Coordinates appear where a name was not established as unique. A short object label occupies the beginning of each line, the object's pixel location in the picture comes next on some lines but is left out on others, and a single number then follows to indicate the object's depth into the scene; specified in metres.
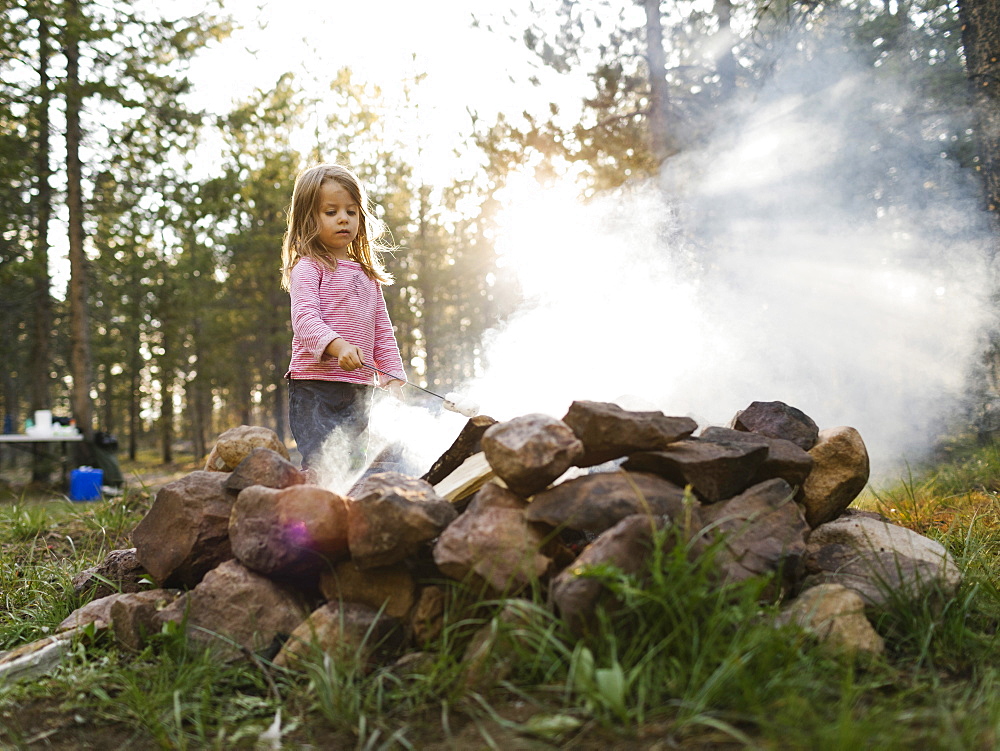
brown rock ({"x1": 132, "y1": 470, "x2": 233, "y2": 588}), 2.36
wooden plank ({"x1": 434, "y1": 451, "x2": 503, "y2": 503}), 2.33
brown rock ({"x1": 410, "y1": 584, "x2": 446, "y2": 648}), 1.95
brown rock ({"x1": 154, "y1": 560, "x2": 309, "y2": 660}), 2.01
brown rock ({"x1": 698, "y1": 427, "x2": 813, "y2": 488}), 2.28
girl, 3.18
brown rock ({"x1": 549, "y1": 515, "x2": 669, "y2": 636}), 1.63
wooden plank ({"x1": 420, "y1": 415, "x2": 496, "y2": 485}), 2.81
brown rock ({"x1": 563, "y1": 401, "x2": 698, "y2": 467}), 2.10
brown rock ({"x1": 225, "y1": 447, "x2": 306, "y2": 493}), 2.38
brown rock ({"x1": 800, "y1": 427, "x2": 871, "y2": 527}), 2.41
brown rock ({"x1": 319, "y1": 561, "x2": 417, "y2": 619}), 2.04
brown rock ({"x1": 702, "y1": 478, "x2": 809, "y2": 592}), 1.88
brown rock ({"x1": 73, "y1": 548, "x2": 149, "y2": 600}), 2.62
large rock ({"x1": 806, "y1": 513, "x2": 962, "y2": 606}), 1.95
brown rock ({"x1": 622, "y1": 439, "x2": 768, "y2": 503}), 2.09
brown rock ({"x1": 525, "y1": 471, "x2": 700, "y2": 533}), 1.90
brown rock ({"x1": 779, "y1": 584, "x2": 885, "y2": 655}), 1.73
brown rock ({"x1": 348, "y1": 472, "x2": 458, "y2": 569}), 1.93
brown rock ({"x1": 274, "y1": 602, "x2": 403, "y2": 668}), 1.87
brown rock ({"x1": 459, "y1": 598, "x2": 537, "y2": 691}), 1.69
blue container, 8.01
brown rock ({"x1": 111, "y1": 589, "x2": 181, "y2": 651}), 2.11
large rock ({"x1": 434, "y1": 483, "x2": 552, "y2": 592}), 1.85
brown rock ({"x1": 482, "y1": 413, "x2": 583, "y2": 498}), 1.96
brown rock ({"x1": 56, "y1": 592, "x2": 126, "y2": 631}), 2.26
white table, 8.47
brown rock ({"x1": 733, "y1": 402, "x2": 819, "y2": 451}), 2.54
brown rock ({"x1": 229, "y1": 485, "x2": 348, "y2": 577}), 2.04
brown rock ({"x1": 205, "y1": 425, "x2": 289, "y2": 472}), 3.06
